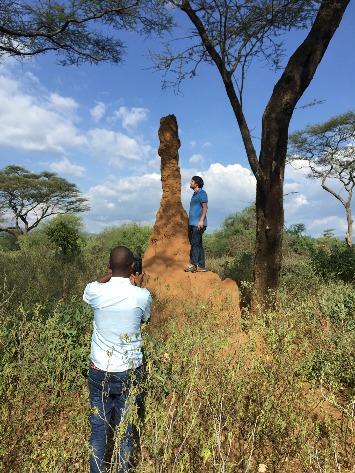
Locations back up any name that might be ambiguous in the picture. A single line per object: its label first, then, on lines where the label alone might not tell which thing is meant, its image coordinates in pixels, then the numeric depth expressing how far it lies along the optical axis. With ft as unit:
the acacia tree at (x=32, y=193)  91.01
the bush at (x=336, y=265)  32.63
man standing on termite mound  23.07
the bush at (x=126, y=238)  61.52
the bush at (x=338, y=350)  14.11
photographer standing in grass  9.06
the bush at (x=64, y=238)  45.02
